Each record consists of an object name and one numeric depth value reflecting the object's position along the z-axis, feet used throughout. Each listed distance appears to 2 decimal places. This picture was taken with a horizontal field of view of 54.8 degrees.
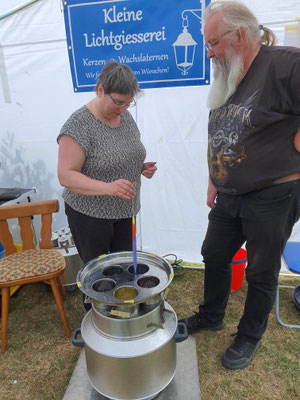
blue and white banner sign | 7.07
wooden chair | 6.56
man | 4.43
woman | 4.65
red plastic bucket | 8.02
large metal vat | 4.27
